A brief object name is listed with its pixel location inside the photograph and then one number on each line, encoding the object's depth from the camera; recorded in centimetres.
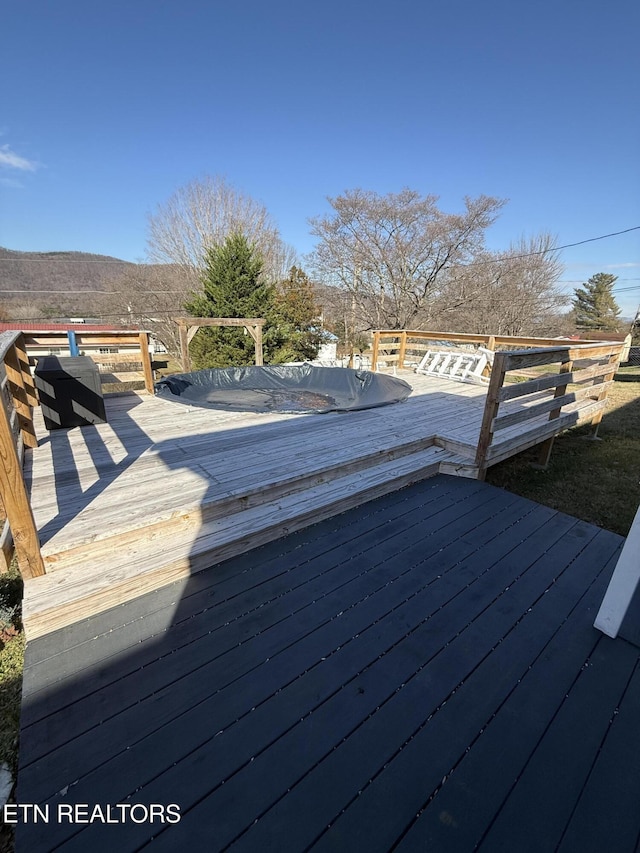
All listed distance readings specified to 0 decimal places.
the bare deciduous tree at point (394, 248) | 1288
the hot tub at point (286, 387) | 472
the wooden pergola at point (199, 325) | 530
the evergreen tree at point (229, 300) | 830
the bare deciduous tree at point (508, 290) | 1341
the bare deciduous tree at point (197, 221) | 1265
